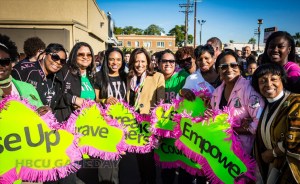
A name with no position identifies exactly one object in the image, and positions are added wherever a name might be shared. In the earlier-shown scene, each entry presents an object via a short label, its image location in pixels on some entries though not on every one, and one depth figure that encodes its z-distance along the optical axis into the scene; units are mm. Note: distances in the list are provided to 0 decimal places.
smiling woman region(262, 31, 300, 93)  2721
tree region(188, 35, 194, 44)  104312
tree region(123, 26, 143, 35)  114962
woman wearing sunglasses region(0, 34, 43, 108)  2373
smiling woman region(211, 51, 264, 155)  2443
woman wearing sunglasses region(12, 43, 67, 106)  3066
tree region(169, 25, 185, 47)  97844
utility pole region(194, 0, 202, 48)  33606
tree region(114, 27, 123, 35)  85281
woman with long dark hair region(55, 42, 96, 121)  3289
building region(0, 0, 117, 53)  15352
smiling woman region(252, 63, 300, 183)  1981
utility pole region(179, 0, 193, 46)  41128
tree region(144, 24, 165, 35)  121438
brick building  77644
